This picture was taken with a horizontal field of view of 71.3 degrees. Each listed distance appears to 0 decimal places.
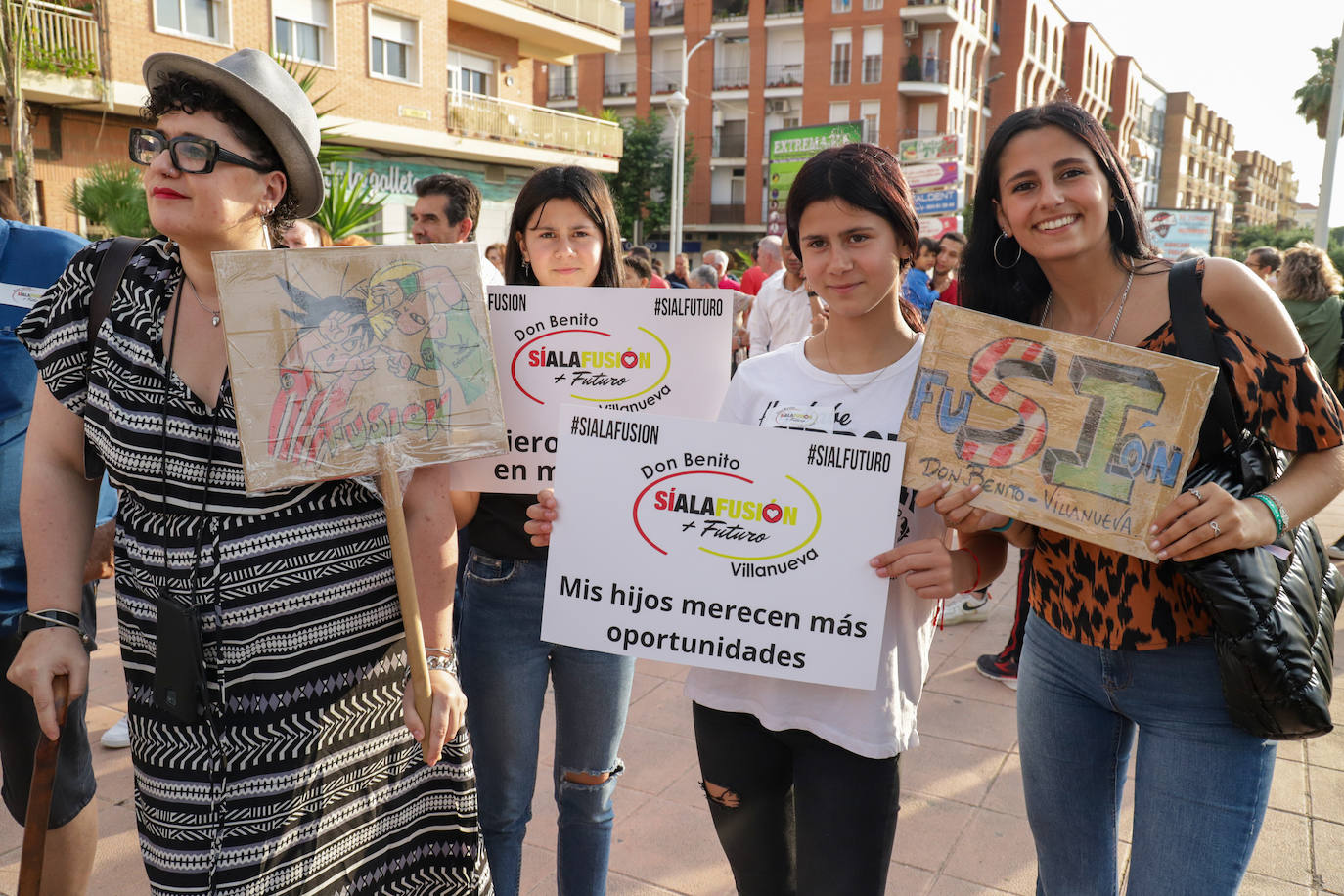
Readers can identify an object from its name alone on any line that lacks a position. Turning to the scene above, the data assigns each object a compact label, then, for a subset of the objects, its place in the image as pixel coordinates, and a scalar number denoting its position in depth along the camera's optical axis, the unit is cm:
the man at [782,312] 627
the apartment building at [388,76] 1407
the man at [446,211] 495
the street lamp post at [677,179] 2430
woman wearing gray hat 167
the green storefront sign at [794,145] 2514
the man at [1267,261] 756
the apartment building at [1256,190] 9371
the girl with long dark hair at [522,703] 227
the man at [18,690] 233
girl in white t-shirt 188
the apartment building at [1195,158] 7094
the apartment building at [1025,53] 4456
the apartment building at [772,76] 3869
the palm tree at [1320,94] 4138
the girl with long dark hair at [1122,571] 167
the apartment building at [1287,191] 11000
